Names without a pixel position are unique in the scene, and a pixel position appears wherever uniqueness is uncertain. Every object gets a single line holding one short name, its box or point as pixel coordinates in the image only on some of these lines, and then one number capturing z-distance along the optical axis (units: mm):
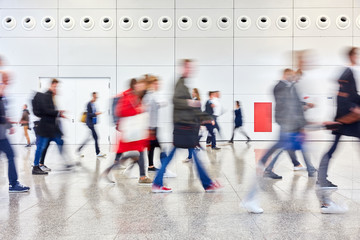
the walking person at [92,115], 9492
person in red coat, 5145
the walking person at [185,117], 4793
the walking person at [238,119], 13656
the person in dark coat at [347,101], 4293
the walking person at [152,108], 5578
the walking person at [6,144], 5039
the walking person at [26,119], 12531
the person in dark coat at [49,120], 6531
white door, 14367
